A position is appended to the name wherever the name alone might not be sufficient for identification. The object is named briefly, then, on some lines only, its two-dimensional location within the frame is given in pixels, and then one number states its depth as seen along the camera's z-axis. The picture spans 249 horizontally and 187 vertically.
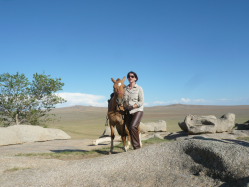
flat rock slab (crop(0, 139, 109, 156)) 12.09
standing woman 7.78
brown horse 7.82
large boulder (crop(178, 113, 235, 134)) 17.05
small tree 18.81
